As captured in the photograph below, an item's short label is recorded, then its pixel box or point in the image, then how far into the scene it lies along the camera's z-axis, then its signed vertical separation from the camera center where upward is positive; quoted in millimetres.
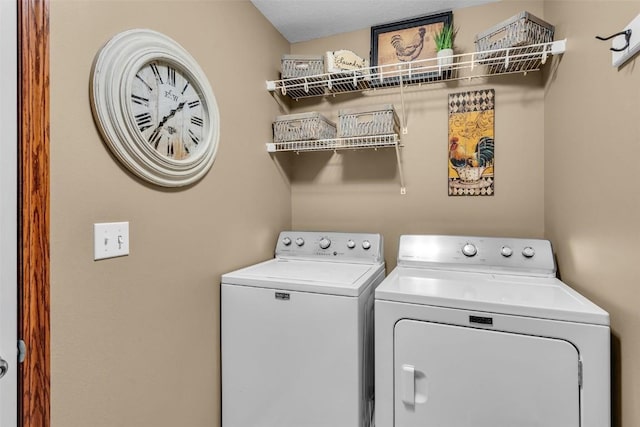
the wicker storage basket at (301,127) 1992 +539
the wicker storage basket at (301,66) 2016 +934
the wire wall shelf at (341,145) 1938 +428
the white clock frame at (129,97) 1038 +380
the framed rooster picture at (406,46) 1960 +1061
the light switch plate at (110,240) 1036 -94
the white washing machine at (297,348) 1371 -622
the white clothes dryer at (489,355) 1053 -519
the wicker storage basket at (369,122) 1878 +544
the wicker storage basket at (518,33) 1515 +886
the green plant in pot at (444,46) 1829 +968
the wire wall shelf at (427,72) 1629 +833
